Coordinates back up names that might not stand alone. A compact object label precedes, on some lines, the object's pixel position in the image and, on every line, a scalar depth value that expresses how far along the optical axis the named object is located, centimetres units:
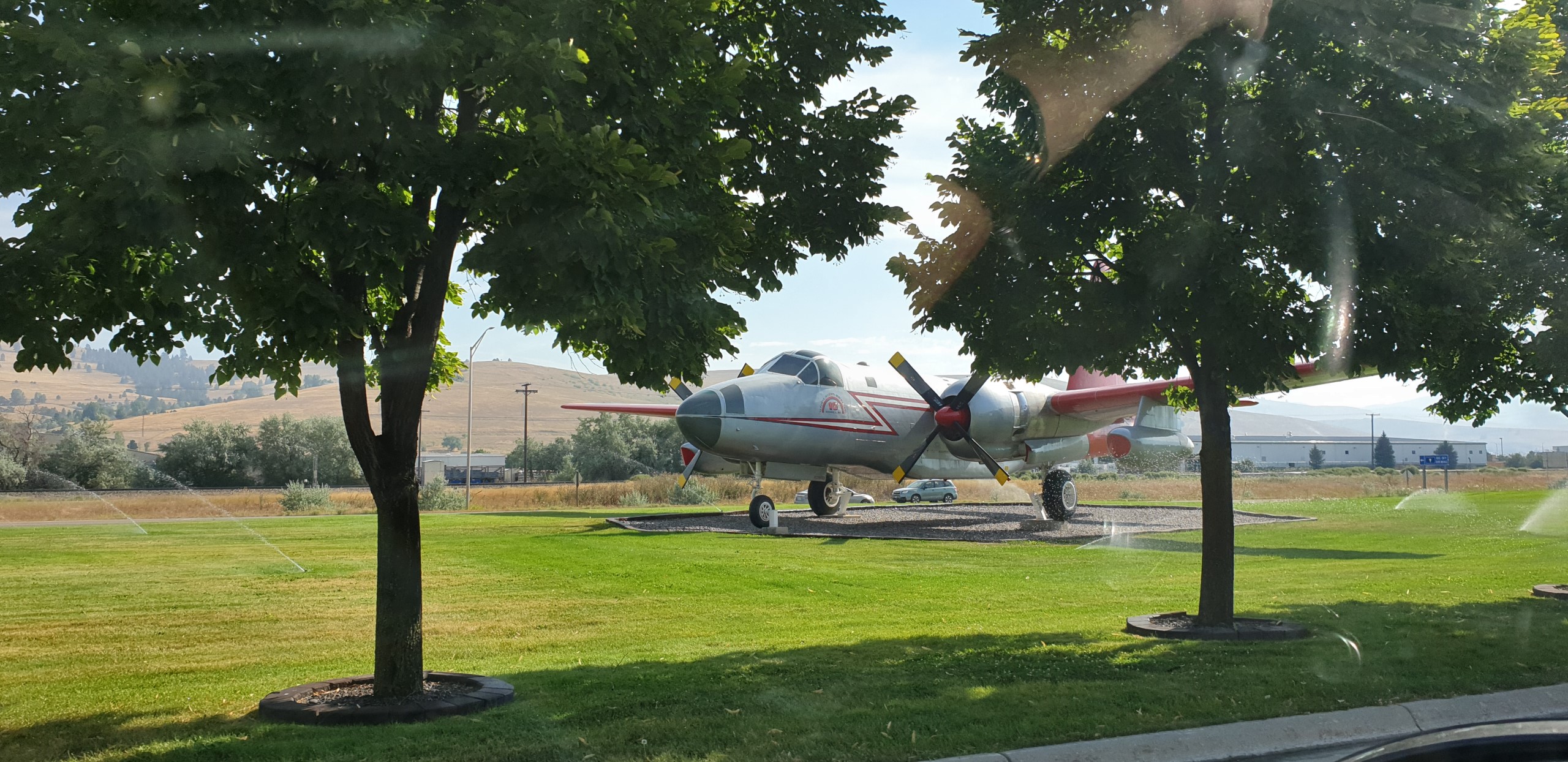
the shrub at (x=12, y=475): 5538
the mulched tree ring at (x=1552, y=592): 1335
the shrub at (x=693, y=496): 5244
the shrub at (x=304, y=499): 4416
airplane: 2717
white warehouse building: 16999
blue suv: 6128
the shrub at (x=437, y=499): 4953
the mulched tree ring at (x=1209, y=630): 1044
